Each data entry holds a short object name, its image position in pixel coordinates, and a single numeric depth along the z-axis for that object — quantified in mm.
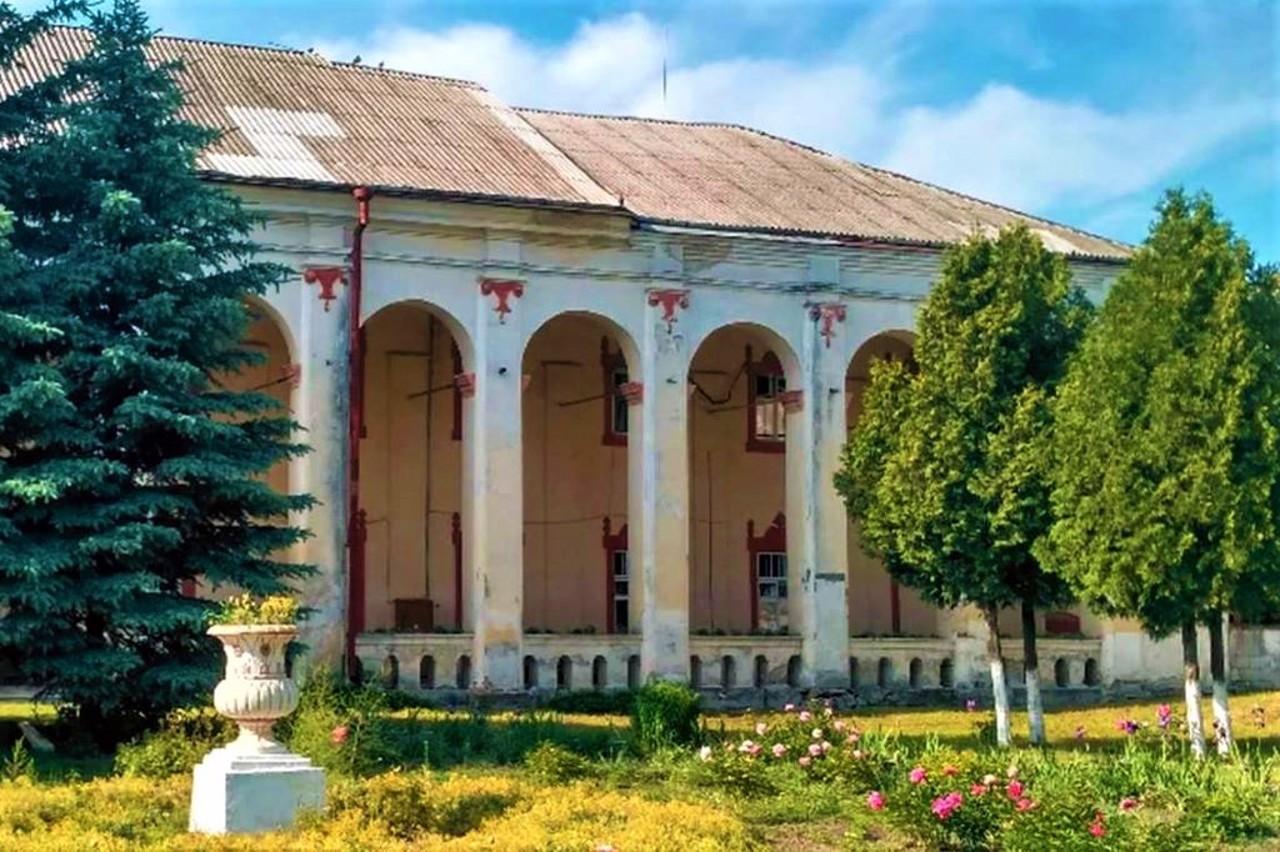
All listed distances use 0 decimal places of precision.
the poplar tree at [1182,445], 18375
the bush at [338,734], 15562
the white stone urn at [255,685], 13156
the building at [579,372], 25047
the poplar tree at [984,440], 20953
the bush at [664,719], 17969
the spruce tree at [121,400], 16875
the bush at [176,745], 15562
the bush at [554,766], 15633
